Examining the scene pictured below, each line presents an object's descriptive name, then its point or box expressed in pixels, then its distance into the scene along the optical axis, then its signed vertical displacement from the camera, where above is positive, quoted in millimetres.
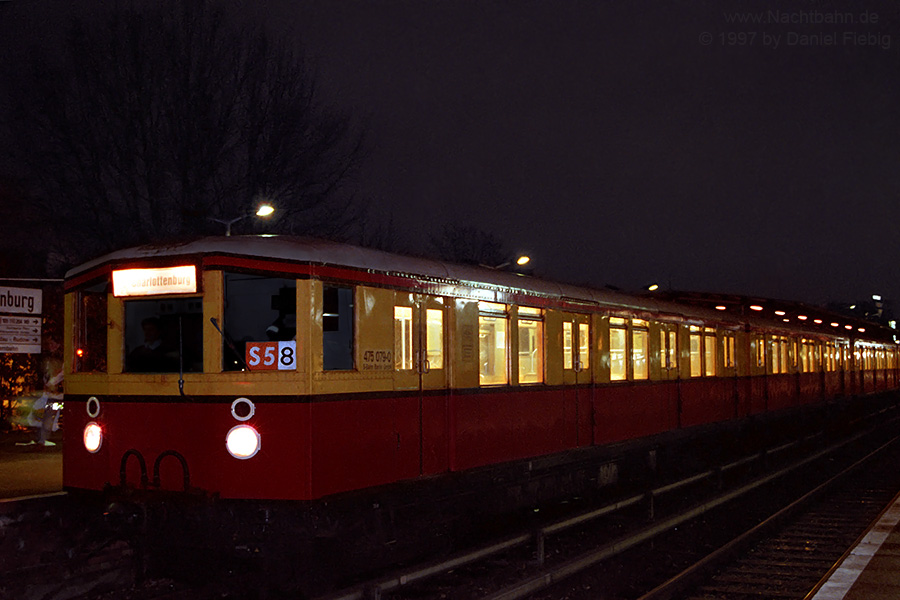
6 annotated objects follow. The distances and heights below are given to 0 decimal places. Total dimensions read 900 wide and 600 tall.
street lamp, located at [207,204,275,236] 16812 +2752
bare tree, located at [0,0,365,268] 22250 +4986
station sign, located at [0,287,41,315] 13539 +951
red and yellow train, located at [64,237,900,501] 7367 -68
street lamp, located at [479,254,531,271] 17914 +1898
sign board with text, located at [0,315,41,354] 13703 +464
